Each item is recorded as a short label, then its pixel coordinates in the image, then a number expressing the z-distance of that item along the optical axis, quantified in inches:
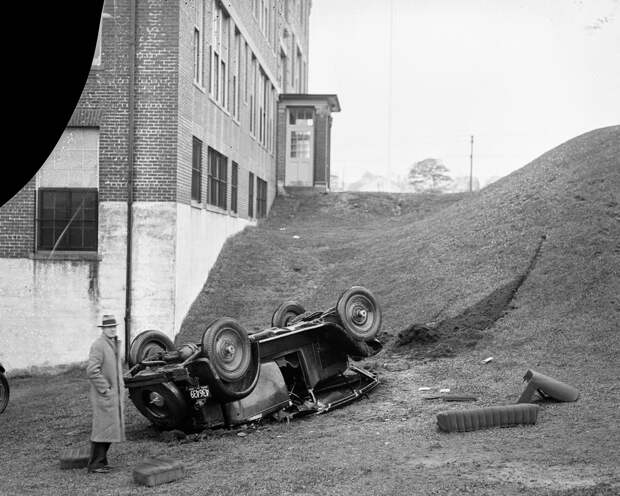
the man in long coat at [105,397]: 358.9
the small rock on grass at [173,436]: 424.8
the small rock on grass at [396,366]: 571.8
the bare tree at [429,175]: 3250.5
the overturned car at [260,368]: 417.7
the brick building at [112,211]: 687.7
